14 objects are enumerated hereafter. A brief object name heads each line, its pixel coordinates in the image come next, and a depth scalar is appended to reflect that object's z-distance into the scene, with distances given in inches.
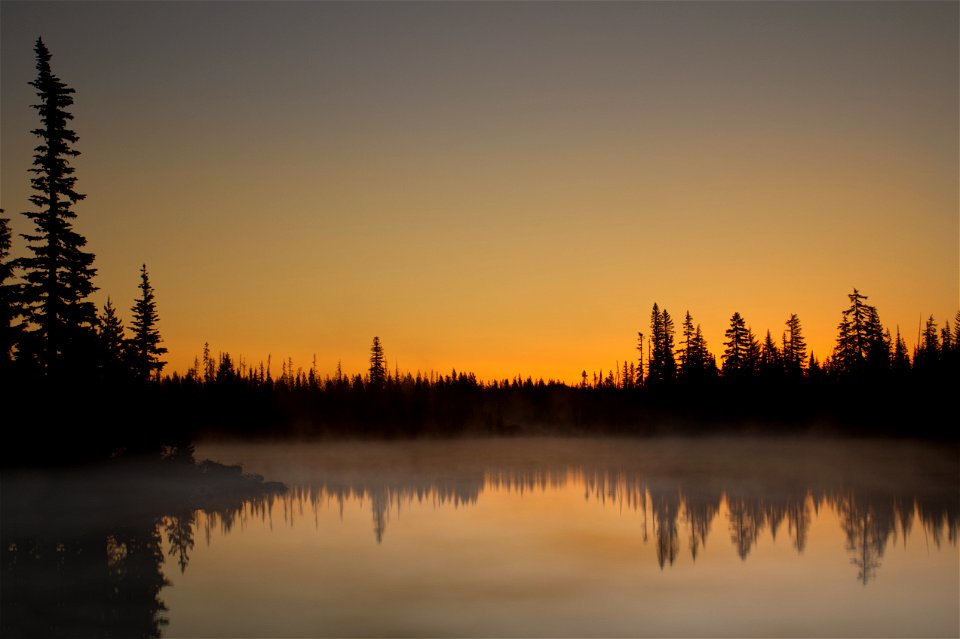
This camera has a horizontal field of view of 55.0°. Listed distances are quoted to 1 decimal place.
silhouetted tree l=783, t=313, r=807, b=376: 4284.0
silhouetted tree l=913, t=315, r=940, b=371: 3700.8
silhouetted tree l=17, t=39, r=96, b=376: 1542.8
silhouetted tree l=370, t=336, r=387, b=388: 5753.0
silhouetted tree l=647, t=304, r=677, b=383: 4534.9
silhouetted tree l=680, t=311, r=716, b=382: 4296.3
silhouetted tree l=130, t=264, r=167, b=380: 2628.0
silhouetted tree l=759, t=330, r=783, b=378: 4156.0
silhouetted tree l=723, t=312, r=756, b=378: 4183.1
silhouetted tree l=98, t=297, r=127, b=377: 1658.5
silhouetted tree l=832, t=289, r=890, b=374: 3757.4
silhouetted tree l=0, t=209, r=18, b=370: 1551.4
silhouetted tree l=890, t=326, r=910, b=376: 3735.2
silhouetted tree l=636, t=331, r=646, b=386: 5125.0
